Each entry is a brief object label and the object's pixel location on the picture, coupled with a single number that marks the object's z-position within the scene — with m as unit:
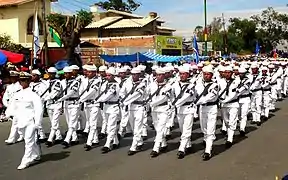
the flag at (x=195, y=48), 19.48
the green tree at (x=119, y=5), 51.21
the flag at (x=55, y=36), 22.38
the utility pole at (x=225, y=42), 39.44
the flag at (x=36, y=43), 15.32
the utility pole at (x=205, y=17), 25.09
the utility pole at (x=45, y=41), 17.19
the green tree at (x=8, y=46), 19.63
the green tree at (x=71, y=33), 19.25
